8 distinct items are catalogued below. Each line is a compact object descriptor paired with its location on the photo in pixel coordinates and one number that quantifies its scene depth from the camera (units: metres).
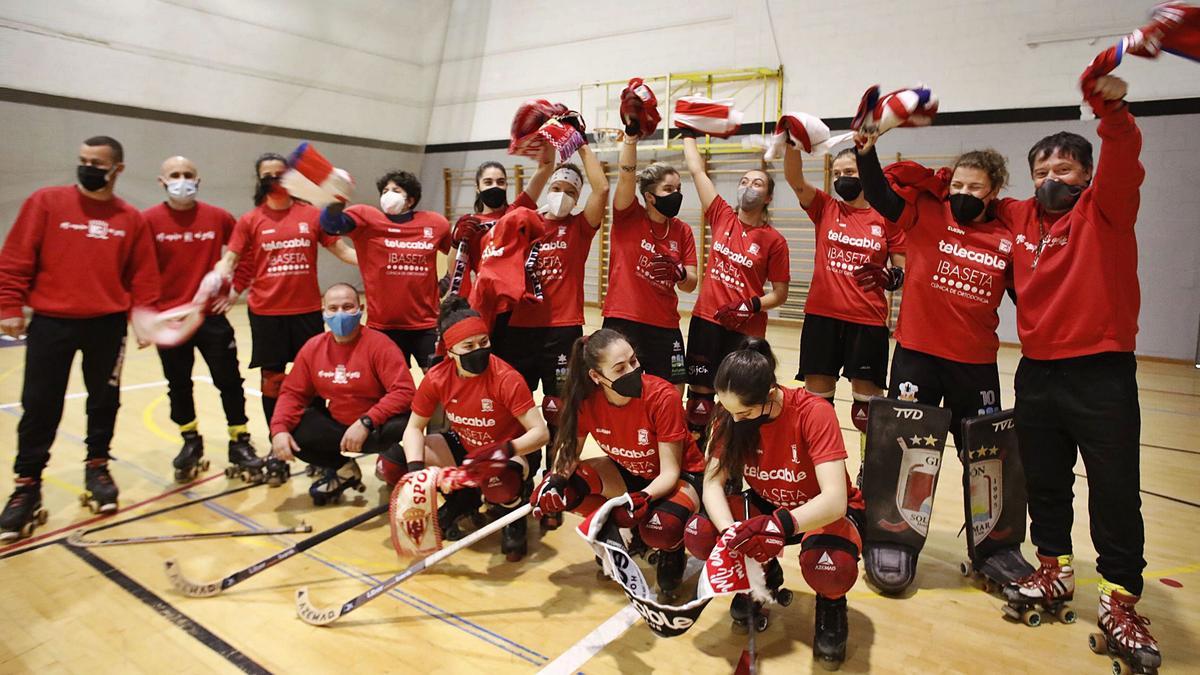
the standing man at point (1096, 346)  2.36
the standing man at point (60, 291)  3.33
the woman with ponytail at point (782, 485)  2.29
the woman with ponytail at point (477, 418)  3.09
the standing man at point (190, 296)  3.97
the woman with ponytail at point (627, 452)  2.69
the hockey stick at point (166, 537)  3.26
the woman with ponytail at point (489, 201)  3.78
